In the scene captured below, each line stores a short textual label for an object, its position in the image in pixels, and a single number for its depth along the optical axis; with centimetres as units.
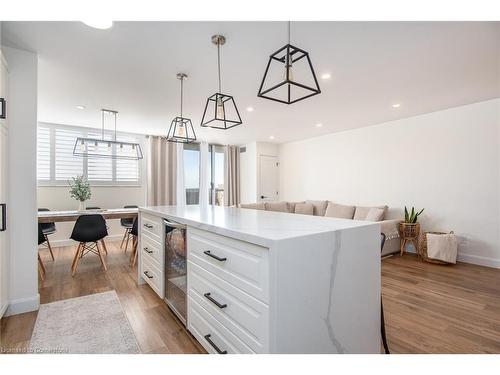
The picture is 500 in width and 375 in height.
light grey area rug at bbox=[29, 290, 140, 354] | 172
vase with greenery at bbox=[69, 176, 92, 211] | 396
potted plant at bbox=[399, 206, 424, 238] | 404
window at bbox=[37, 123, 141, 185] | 474
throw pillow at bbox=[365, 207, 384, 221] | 421
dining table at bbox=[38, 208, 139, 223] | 333
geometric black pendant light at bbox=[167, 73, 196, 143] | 265
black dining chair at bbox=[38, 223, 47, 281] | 310
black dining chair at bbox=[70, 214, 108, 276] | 328
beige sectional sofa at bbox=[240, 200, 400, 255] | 405
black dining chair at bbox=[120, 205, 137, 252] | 443
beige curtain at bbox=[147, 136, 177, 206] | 575
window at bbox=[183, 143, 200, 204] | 663
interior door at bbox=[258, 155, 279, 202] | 681
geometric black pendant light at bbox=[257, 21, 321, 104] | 251
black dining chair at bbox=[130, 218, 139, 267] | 370
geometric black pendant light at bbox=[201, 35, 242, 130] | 208
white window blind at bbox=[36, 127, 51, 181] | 470
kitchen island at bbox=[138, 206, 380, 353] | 108
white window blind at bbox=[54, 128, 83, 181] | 487
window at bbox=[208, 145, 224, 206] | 708
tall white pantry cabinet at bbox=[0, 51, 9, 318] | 200
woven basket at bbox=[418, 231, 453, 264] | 377
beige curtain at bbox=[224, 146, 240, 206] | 712
